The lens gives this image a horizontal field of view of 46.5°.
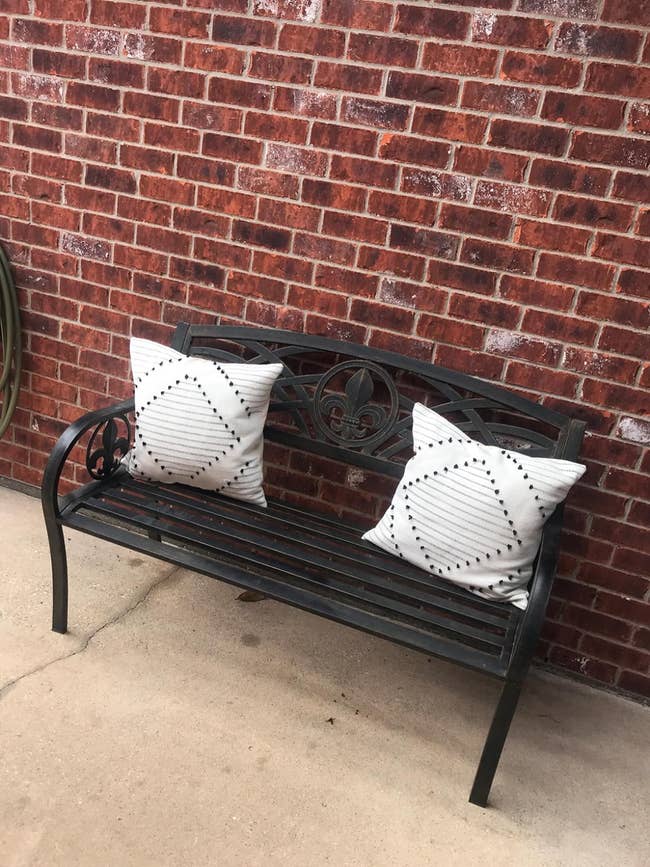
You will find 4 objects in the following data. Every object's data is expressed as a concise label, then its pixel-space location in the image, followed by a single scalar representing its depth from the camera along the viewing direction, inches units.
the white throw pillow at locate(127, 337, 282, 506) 91.6
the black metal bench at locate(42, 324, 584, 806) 77.2
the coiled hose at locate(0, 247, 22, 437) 112.8
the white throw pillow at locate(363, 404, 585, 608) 79.0
